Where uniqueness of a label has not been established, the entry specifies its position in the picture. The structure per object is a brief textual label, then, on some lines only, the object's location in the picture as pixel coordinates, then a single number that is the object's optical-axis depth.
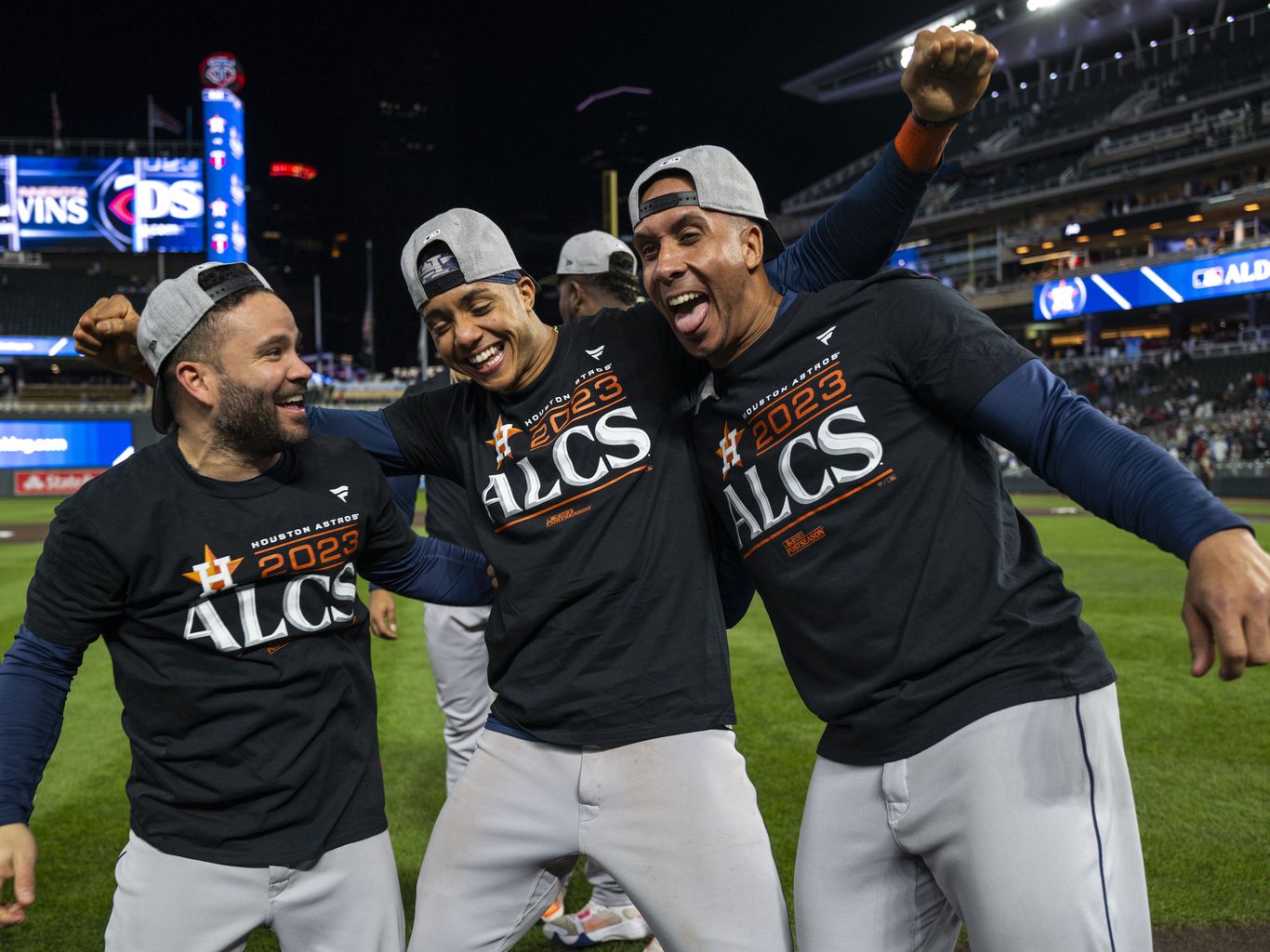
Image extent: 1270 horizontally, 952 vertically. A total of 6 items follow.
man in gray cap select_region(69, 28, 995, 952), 2.32
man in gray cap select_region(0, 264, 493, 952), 2.28
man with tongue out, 1.93
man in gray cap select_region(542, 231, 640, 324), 4.53
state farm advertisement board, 33.81
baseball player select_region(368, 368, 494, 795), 4.67
